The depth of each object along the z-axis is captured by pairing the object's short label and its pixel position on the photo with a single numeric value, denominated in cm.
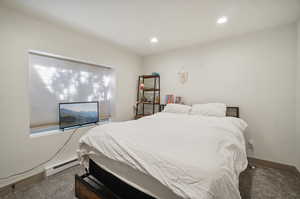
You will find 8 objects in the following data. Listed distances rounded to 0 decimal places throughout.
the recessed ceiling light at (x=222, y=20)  201
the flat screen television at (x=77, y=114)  234
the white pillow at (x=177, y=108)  271
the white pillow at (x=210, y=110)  238
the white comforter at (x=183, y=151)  81
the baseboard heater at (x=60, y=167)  200
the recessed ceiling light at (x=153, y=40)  275
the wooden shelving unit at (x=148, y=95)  370
